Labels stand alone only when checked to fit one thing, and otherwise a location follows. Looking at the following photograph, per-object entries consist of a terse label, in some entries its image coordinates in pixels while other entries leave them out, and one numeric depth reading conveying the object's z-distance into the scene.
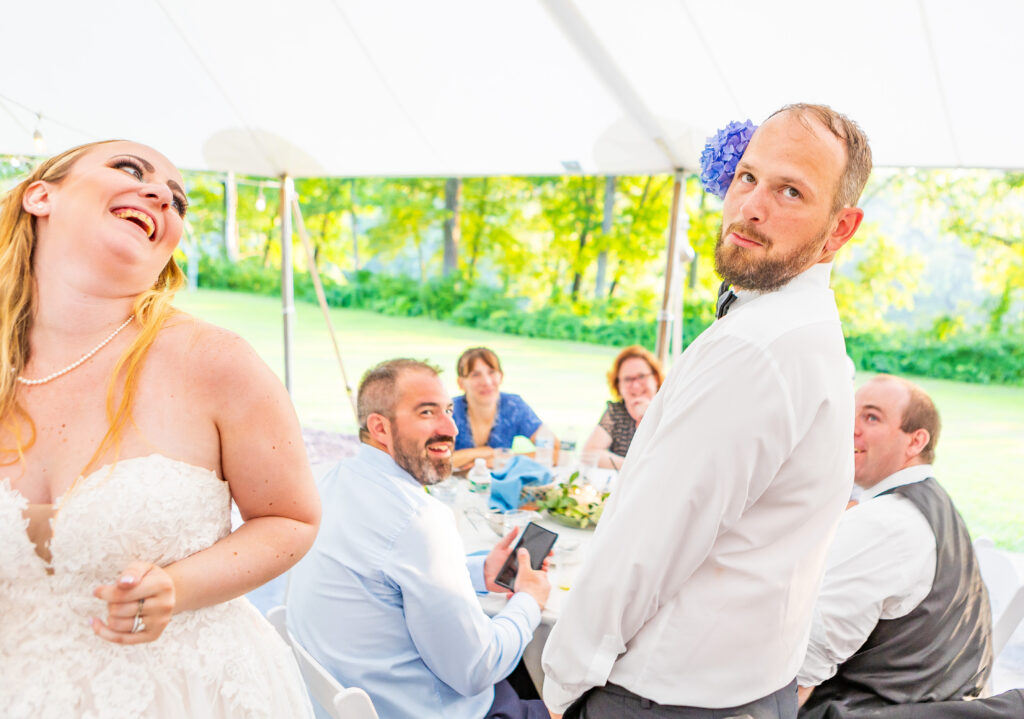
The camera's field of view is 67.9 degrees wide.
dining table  2.26
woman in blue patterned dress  4.09
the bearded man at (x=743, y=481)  1.14
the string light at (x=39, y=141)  4.42
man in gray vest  1.89
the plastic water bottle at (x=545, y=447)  3.54
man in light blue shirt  1.83
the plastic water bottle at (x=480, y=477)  3.24
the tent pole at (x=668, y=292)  4.43
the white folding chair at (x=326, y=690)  1.49
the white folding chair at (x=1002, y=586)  2.38
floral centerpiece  2.76
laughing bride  1.19
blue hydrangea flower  1.45
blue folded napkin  2.88
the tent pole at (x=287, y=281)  5.49
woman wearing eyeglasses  4.16
